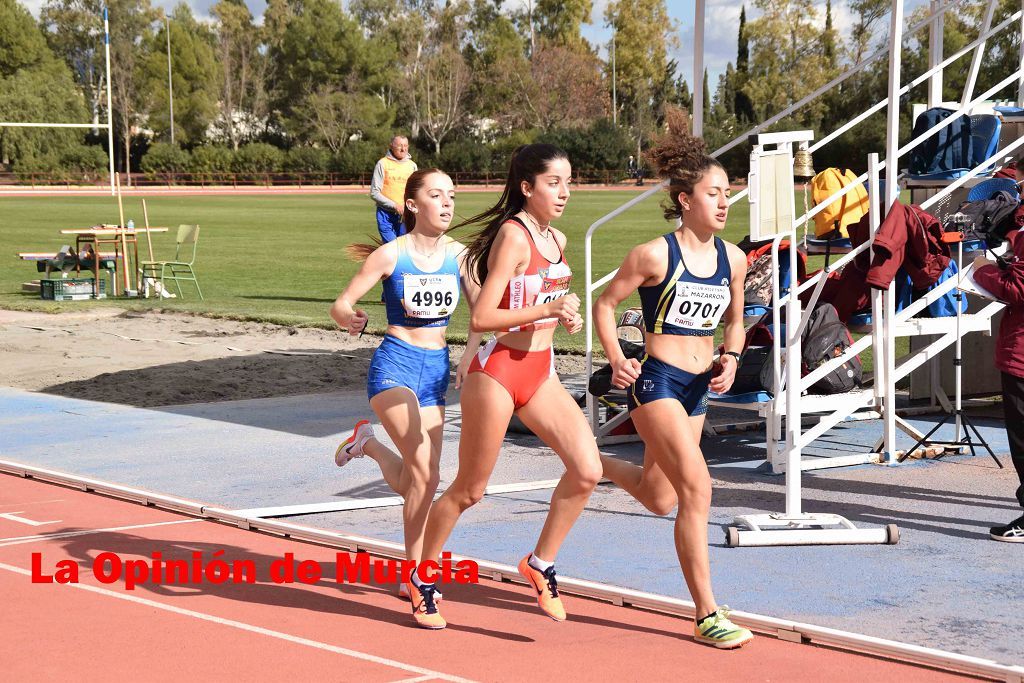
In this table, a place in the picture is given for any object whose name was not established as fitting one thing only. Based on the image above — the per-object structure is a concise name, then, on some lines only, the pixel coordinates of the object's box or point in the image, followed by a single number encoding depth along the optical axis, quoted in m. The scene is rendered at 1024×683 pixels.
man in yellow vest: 28.33
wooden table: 38.42
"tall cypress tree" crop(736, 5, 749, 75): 183.97
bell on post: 17.32
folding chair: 37.65
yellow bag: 18.10
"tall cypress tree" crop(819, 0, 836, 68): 159.73
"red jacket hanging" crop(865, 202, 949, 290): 15.48
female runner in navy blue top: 9.90
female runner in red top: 9.94
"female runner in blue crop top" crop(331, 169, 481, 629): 10.54
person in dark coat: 12.56
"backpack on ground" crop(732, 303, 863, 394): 16.05
